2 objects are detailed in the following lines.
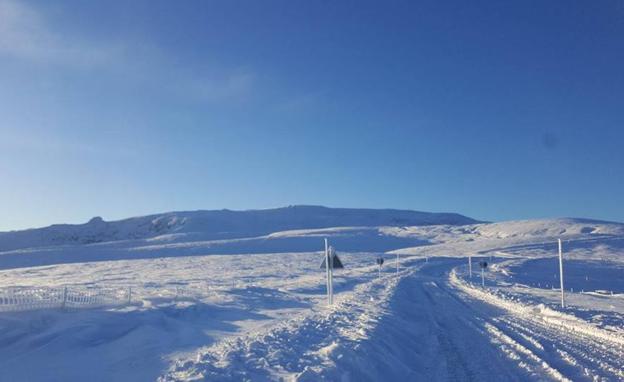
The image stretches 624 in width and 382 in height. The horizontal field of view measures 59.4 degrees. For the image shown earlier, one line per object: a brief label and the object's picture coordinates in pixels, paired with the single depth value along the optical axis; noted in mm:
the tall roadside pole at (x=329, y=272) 21062
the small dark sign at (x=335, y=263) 21108
